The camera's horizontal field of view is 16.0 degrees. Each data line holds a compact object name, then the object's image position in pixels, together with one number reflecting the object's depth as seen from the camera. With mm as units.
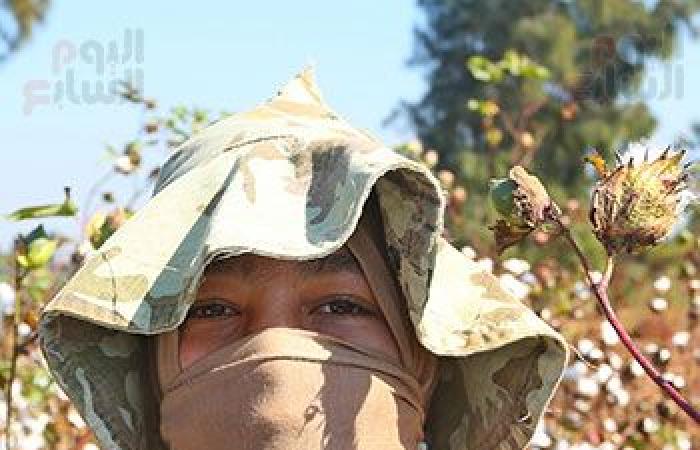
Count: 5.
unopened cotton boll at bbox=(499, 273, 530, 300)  1766
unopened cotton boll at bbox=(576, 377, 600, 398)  1779
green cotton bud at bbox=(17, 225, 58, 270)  1393
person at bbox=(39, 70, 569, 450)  1130
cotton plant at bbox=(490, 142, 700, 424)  1006
